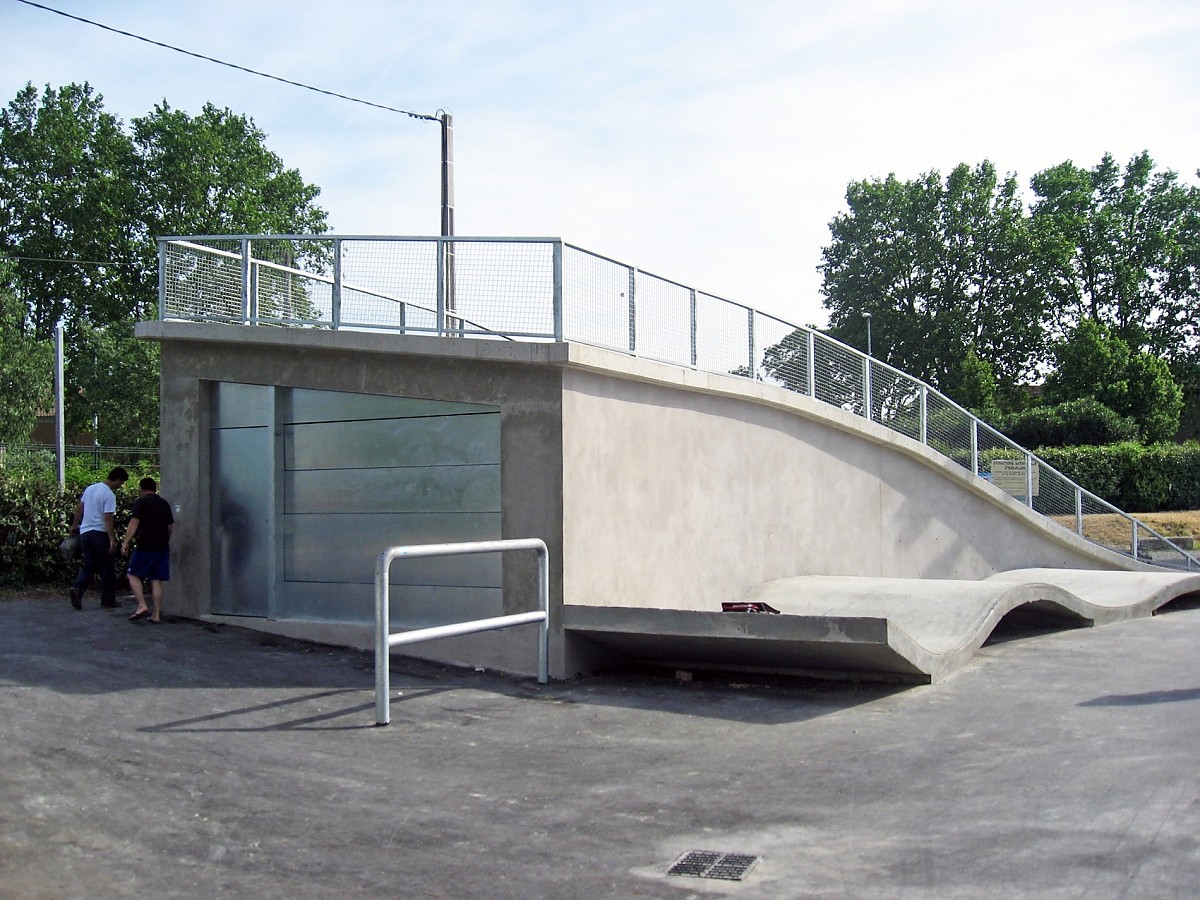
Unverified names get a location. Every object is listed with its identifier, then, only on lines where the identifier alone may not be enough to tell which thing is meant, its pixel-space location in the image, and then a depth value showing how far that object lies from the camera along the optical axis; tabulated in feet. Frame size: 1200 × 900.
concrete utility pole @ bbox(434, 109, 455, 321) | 62.03
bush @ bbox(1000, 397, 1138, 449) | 126.52
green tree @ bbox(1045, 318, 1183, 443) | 140.56
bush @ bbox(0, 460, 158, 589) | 44.27
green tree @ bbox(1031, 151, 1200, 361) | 176.04
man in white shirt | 39.24
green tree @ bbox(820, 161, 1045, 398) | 179.63
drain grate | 14.79
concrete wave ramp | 26.32
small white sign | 57.00
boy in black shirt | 36.06
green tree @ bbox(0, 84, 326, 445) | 154.92
